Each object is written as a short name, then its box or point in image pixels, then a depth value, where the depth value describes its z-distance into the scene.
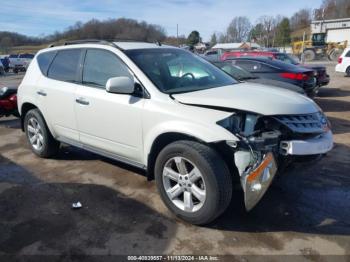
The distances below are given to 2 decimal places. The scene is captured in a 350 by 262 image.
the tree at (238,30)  98.15
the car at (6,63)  31.59
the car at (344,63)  19.24
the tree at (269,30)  81.39
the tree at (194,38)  86.62
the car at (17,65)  31.29
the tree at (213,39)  102.69
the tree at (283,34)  75.89
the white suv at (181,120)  3.21
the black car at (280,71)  9.68
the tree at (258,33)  82.10
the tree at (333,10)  96.03
